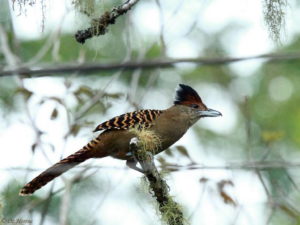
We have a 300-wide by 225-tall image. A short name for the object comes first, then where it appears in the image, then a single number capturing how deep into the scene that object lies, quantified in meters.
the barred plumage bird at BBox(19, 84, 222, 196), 11.84
